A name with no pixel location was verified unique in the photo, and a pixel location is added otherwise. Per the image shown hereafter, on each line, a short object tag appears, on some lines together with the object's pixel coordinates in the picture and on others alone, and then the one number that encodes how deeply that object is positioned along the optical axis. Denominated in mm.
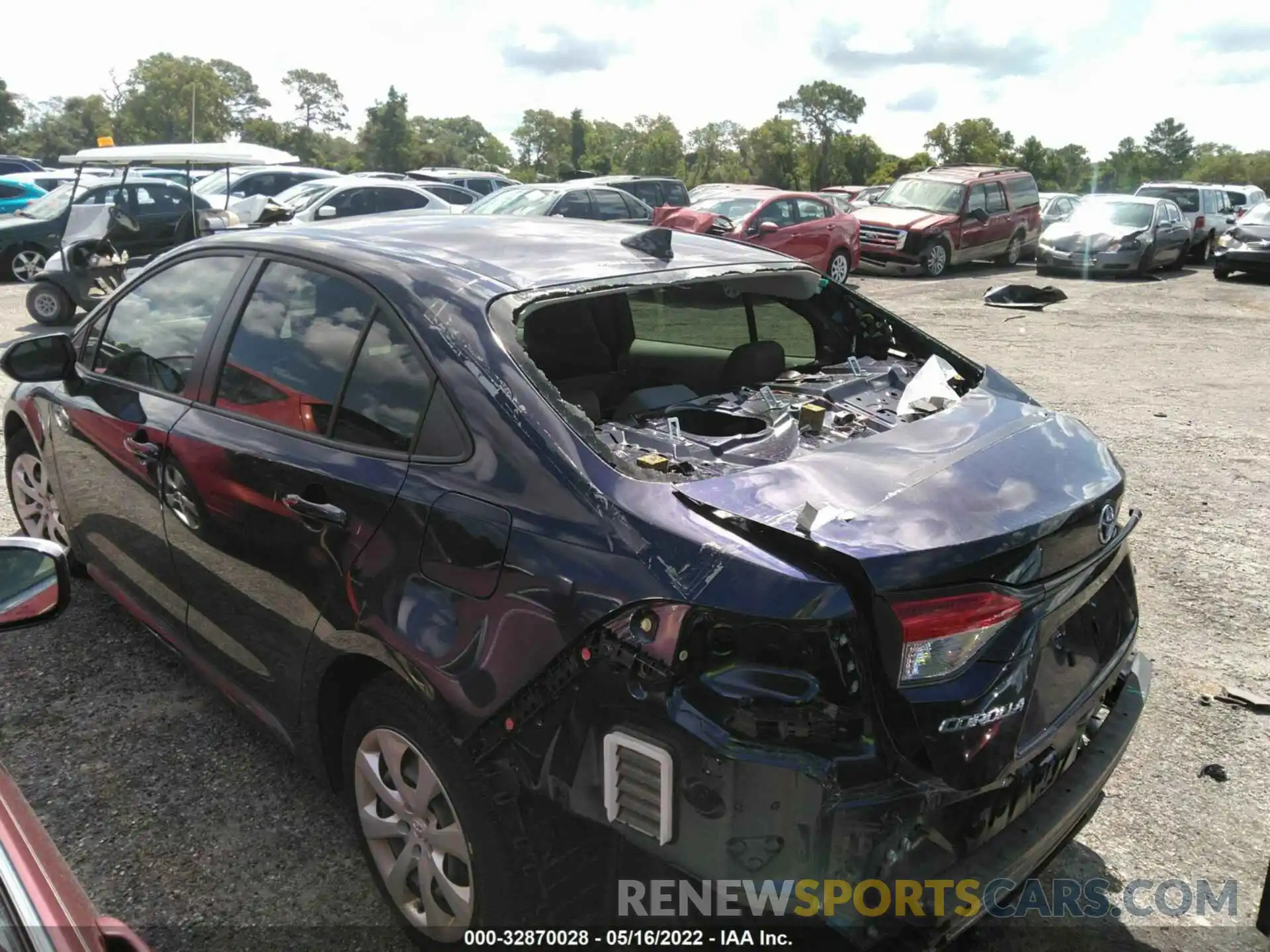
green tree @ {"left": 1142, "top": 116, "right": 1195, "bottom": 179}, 109312
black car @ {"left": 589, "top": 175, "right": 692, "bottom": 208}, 17078
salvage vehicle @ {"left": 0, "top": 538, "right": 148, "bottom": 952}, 1283
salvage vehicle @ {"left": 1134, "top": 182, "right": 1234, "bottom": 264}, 21609
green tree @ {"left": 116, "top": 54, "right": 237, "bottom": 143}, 78812
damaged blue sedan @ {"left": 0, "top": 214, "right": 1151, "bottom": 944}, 1735
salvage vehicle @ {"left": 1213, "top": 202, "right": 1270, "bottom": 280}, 17953
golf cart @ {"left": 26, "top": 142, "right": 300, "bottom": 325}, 10492
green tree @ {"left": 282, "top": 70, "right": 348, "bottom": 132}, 105875
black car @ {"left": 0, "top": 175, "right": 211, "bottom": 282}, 13016
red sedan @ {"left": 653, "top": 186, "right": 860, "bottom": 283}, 15289
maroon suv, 17719
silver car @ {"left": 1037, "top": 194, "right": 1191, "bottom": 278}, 18172
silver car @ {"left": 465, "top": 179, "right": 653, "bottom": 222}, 14031
